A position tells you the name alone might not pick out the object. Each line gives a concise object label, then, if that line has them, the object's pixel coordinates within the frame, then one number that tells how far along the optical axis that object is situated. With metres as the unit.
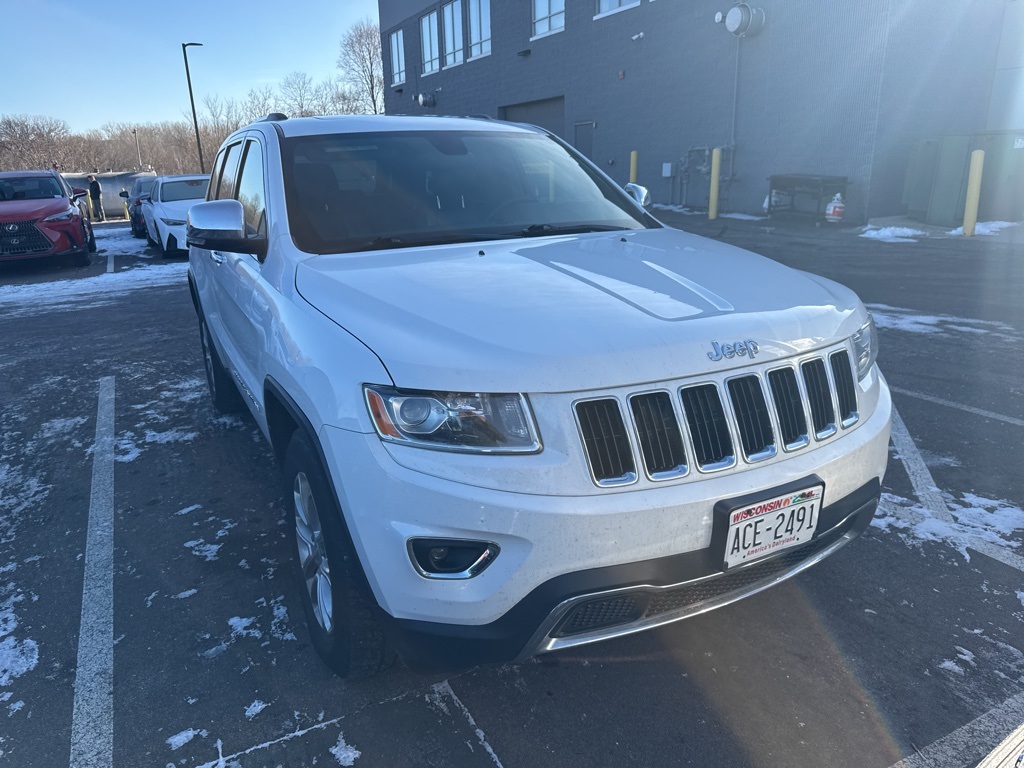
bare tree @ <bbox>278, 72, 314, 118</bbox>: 52.50
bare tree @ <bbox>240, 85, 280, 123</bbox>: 51.09
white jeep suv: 1.92
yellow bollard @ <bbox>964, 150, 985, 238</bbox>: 13.12
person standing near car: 24.98
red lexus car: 12.65
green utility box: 13.80
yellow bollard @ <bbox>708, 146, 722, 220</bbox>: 17.42
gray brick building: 14.66
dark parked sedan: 17.89
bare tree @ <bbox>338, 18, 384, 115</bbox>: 58.09
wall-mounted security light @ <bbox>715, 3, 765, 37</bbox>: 16.38
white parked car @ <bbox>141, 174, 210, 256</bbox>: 13.82
